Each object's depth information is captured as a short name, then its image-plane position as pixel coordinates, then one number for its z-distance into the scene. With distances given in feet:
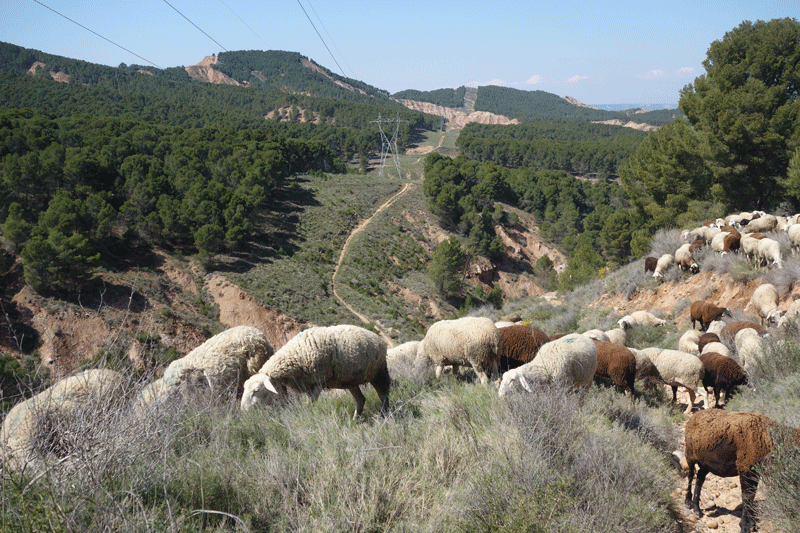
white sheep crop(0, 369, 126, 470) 11.29
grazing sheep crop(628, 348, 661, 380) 27.30
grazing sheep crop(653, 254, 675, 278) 50.21
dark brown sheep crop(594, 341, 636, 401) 25.41
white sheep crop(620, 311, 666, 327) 42.45
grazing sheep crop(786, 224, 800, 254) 37.51
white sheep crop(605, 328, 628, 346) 35.50
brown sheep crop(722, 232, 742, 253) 43.55
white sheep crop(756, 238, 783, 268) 37.14
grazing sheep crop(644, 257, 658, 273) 52.85
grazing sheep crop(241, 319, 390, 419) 21.39
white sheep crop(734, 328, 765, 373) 24.99
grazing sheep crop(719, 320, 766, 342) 31.23
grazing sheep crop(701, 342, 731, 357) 27.89
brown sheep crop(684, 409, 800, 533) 14.17
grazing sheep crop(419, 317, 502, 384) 26.63
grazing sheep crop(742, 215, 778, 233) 45.96
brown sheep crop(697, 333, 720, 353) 30.58
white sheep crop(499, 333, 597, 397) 20.27
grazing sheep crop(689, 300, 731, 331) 37.14
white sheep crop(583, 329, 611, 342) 31.91
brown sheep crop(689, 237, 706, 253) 48.67
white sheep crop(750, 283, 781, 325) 33.12
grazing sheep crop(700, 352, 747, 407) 25.12
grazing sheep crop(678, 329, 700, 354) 32.30
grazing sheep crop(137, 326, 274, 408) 24.94
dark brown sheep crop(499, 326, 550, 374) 28.02
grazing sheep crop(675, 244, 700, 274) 47.37
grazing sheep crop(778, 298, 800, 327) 27.94
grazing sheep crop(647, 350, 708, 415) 25.50
